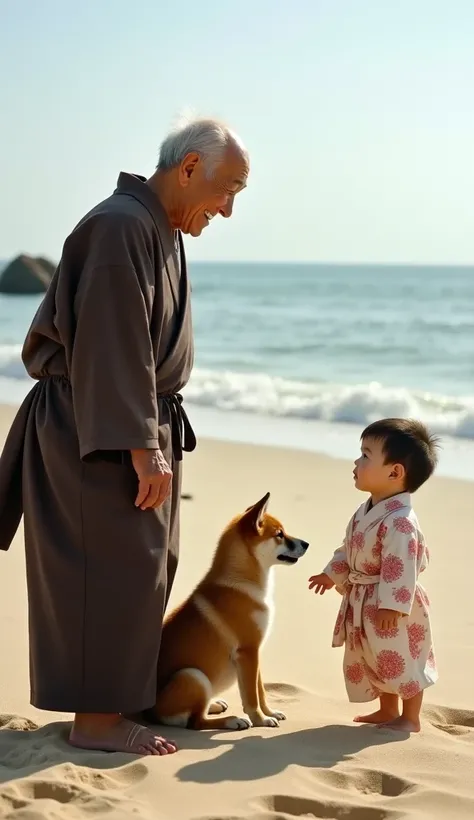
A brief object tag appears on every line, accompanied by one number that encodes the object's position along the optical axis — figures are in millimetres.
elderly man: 3650
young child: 4031
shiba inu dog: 4078
